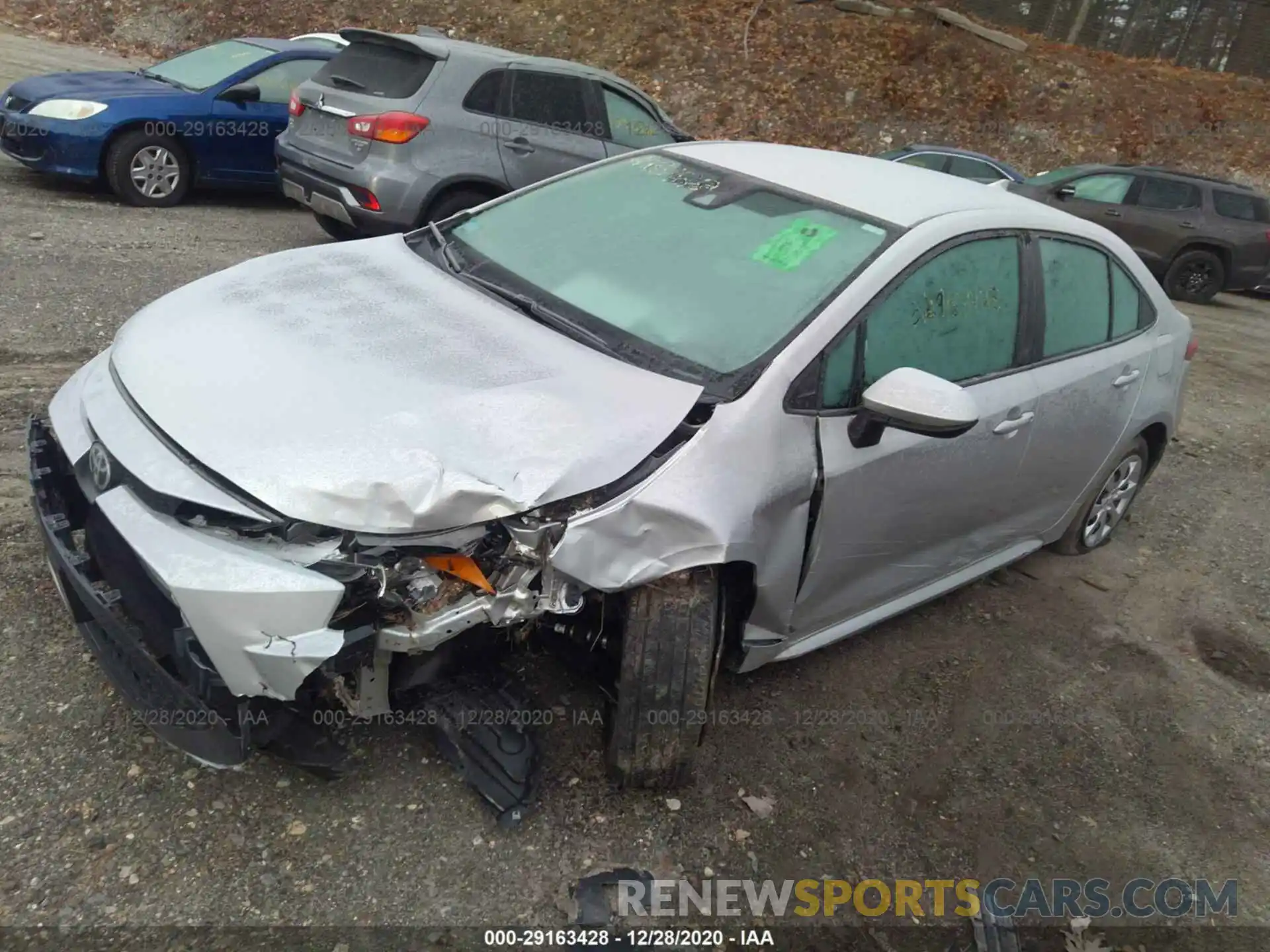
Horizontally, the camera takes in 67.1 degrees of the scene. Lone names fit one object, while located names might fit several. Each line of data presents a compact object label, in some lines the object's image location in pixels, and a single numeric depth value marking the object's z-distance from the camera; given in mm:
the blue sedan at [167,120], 7137
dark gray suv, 11648
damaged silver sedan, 2162
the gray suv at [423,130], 6348
